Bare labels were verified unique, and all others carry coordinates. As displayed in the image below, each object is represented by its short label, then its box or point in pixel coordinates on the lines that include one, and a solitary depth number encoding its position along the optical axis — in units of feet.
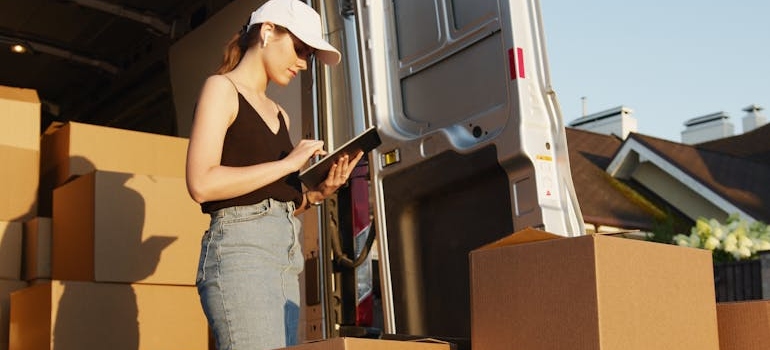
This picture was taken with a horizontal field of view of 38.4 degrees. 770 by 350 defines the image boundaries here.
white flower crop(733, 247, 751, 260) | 29.63
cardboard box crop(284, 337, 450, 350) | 5.25
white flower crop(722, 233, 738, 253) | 29.50
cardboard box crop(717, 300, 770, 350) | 5.71
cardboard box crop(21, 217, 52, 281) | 13.37
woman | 6.47
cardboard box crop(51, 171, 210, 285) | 12.25
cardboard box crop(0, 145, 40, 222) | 13.80
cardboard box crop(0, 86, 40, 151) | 13.85
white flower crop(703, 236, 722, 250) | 28.96
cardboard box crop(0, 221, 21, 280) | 13.42
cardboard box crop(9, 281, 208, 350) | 11.51
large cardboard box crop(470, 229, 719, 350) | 5.17
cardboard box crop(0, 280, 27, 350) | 12.73
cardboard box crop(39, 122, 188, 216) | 13.93
